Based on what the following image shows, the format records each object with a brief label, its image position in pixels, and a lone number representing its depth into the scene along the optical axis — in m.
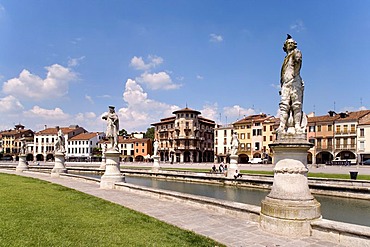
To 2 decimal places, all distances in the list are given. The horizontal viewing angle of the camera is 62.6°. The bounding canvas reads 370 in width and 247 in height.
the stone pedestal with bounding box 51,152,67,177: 25.67
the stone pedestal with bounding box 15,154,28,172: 32.56
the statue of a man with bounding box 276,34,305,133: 7.66
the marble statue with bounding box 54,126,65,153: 26.79
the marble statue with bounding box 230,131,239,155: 26.53
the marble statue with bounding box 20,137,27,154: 33.72
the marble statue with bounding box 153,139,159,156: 38.22
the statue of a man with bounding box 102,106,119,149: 17.50
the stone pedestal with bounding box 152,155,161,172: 33.97
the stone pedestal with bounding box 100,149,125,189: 16.59
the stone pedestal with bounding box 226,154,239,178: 25.22
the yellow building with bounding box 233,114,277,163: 76.06
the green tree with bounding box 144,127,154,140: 120.81
